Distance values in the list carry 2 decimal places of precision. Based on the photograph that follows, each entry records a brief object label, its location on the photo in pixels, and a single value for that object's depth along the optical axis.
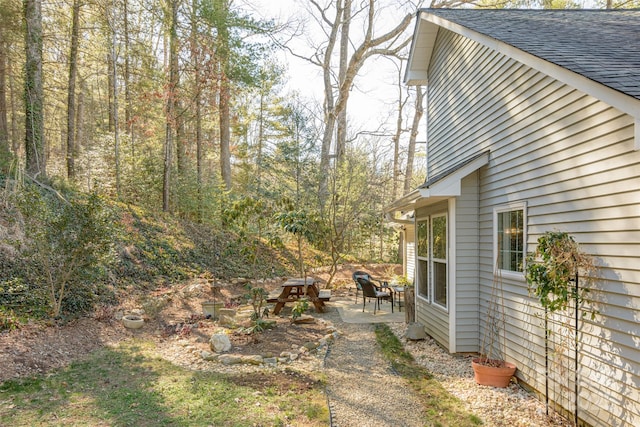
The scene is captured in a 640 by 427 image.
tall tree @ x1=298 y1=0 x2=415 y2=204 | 16.99
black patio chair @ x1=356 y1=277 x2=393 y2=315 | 8.91
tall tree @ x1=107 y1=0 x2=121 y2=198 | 11.28
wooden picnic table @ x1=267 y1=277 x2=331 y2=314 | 8.52
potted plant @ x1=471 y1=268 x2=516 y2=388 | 4.52
